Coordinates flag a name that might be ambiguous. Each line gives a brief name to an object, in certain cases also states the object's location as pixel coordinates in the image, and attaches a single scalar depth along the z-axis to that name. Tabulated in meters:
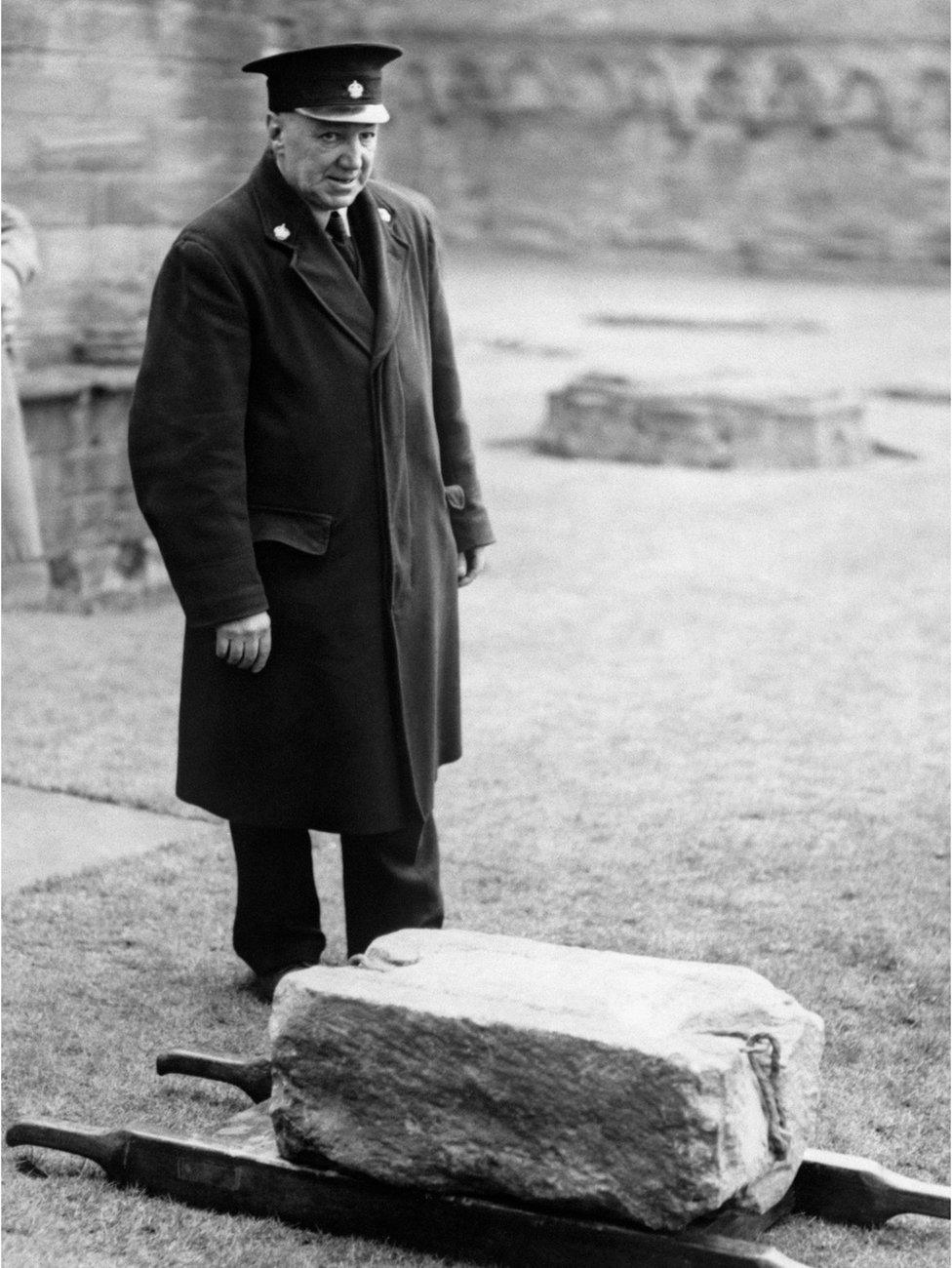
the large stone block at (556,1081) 5.12
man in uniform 6.42
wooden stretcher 5.22
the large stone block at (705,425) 21.46
